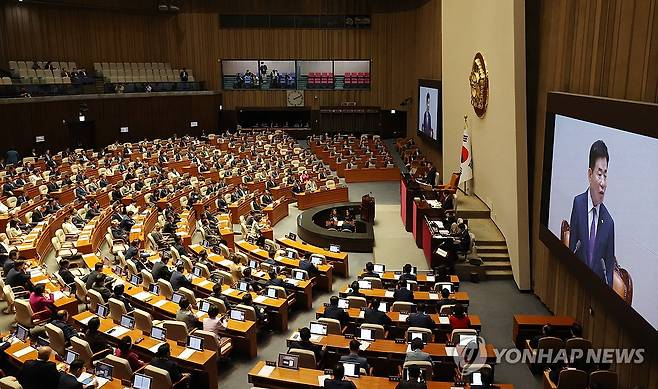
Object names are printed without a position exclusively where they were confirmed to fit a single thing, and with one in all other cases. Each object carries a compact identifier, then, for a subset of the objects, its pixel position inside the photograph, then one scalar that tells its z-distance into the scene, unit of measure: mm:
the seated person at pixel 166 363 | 7387
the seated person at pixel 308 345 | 8289
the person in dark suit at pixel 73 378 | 6773
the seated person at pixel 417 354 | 7750
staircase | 13570
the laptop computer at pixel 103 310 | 9570
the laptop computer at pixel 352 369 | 7648
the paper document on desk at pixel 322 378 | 7449
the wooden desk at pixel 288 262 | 13008
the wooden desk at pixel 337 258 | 14070
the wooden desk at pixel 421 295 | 10820
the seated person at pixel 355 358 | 7719
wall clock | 37688
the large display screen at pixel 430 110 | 24953
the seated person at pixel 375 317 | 9453
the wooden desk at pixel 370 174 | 25953
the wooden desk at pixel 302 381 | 7340
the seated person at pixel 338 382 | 6711
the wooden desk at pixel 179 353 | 8078
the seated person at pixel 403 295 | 10594
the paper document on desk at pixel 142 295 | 10531
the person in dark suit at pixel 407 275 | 11614
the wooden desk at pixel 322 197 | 21219
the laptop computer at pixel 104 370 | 7426
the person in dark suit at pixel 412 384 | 6758
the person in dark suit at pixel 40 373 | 6934
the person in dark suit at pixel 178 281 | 11070
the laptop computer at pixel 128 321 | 9023
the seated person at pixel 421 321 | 9258
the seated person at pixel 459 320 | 9125
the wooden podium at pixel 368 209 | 18250
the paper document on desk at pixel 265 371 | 7789
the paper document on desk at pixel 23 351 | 8141
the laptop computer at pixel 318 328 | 9156
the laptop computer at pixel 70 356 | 7762
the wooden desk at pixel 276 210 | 18688
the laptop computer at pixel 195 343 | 8414
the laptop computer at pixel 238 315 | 9766
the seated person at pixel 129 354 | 7883
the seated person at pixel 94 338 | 8258
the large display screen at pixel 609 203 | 6910
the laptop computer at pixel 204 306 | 9906
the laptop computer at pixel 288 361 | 7934
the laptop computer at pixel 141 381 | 7121
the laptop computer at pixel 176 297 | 10418
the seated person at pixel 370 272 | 12195
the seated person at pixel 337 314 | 9625
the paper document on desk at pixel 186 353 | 8172
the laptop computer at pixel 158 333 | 8703
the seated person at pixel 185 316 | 9062
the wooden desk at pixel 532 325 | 9703
